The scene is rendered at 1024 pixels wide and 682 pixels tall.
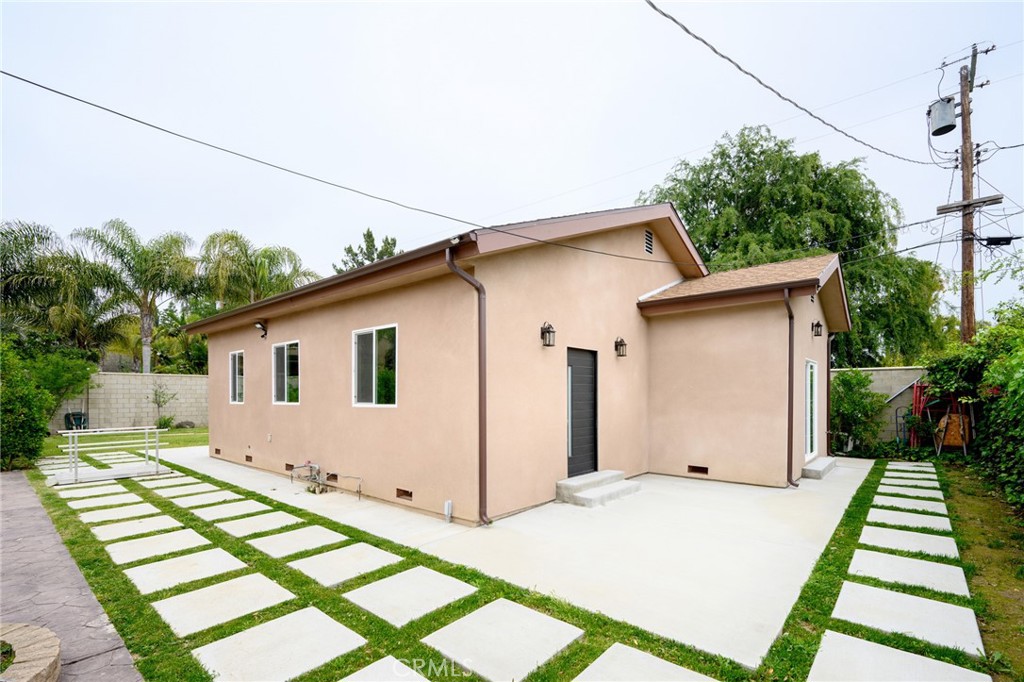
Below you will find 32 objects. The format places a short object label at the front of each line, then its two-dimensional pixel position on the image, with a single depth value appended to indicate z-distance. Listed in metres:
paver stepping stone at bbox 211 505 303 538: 5.03
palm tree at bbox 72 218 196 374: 17.50
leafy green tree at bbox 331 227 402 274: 25.58
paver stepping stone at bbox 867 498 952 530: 5.05
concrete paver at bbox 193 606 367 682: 2.54
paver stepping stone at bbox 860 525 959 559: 4.32
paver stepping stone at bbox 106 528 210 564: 4.30
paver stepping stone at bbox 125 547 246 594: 3.71
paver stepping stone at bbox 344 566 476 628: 3.16
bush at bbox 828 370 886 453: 10.21
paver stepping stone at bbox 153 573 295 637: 3.08
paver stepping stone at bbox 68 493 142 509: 6.20
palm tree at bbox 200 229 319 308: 18.86
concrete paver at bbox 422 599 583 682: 2.56
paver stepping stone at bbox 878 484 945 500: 6.42
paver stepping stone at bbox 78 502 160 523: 5.53
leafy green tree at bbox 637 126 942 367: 16.28
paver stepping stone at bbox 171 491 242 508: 6.25
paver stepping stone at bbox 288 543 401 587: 3.78
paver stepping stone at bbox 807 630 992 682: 2.48
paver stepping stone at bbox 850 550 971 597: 3.61
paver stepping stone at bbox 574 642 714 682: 2.46
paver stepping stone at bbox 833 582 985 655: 2.86
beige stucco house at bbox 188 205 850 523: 5.38
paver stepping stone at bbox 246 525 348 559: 4.43
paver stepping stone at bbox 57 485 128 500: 6.78
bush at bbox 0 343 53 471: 8.71
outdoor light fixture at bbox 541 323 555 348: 5.98
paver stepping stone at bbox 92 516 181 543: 4.93
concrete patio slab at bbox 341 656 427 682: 2.45
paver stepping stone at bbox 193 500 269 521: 5.62
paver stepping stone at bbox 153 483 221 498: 6.84
